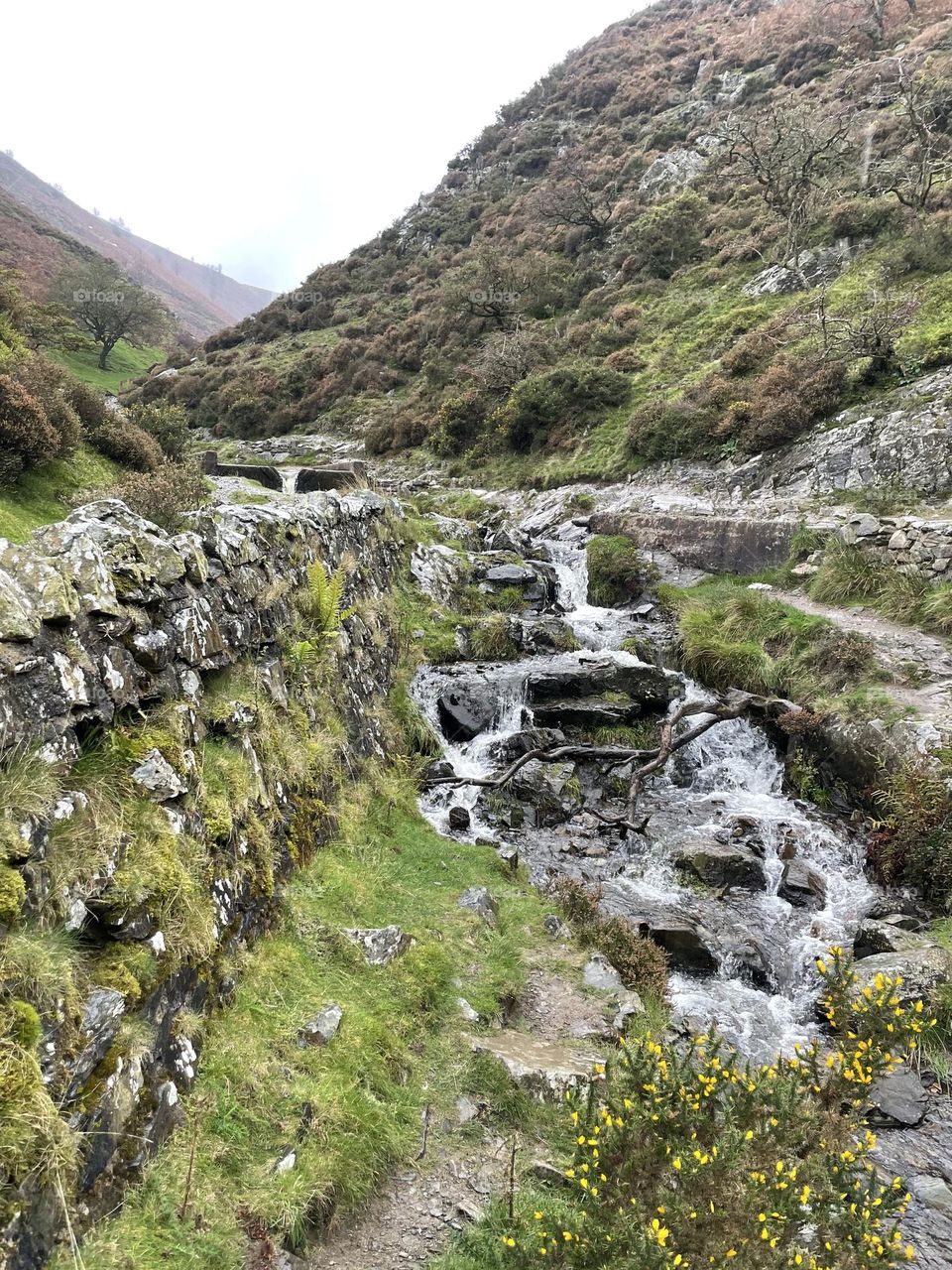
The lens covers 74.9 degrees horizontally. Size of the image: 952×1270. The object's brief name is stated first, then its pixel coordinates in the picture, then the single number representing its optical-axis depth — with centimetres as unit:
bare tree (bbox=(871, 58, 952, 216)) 2489
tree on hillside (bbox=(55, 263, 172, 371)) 5241
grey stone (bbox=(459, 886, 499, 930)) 770
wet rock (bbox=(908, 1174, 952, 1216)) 507
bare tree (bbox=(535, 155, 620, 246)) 4425
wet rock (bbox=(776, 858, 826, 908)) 937
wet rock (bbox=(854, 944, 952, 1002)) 690
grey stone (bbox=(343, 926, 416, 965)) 605
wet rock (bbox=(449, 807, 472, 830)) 1048
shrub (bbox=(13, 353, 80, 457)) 1060
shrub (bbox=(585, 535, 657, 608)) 1898
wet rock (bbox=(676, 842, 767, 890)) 972
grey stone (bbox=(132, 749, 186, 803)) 447
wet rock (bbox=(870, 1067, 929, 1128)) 584
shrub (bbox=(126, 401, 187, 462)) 1694
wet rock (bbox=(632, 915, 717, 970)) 809
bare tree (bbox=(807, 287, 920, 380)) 1930
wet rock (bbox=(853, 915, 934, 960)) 769
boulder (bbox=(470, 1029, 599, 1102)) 539
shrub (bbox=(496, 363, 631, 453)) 2831
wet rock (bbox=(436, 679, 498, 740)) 1297
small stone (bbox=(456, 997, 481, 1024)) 602
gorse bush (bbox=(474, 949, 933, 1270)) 351
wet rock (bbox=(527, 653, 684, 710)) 1360
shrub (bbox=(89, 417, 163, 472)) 1295
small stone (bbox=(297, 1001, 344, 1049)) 478
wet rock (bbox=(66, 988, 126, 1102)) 317
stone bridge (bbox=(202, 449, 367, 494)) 2644
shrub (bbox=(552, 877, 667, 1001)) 747
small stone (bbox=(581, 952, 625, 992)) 700
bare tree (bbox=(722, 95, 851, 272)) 2852
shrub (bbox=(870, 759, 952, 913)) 884
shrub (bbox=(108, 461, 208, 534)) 865
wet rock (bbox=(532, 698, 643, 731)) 1319
